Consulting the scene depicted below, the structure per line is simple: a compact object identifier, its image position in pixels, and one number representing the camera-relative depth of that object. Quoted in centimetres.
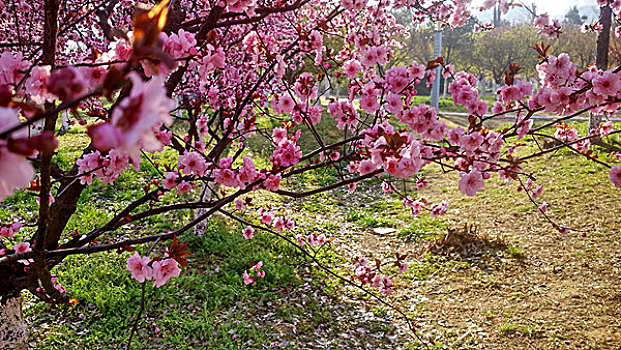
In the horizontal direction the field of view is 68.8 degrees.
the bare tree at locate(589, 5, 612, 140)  867
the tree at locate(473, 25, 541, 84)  2827
